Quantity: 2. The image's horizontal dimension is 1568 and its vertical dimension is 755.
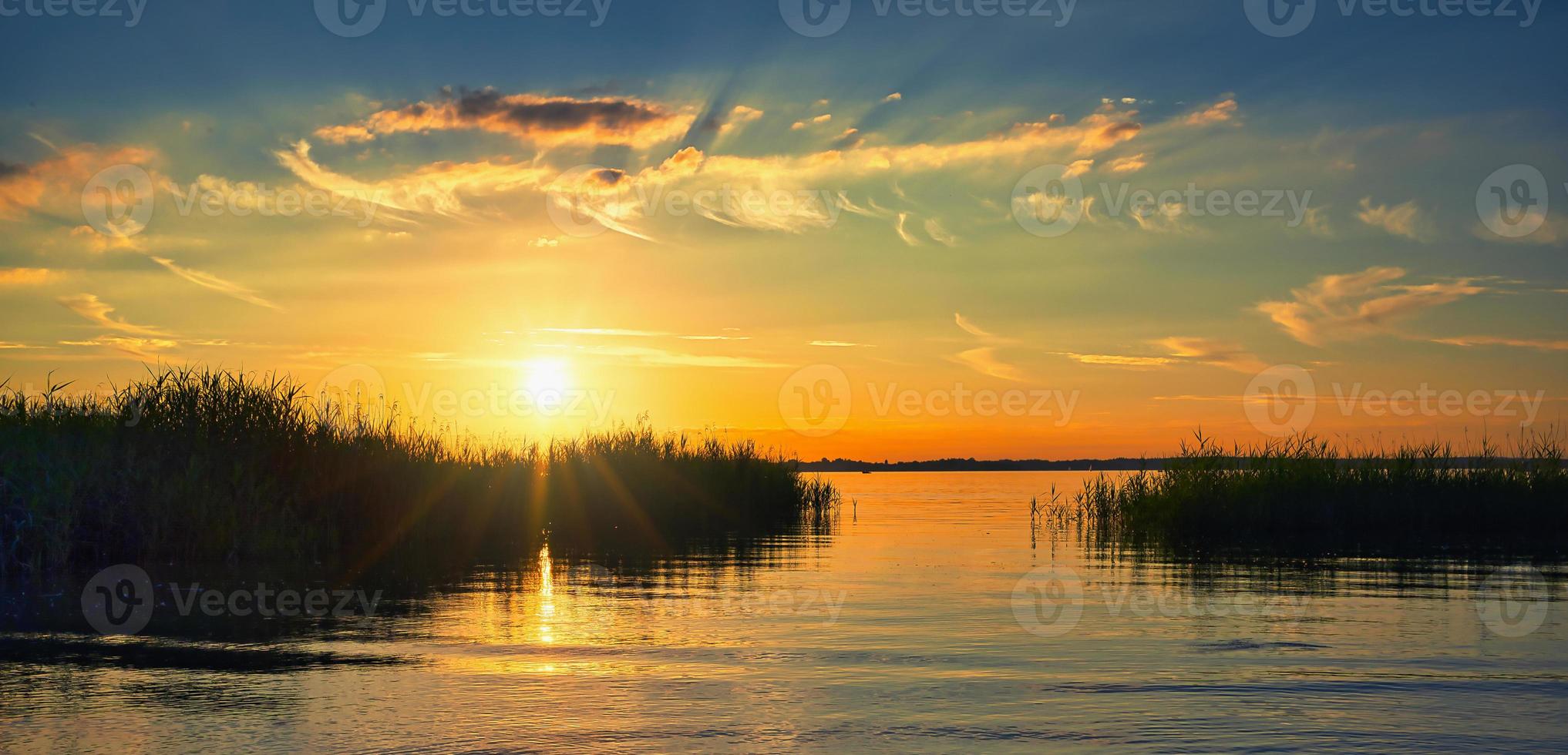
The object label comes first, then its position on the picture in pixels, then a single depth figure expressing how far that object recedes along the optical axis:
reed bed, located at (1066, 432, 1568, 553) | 28.67
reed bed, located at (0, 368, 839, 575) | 18.64
